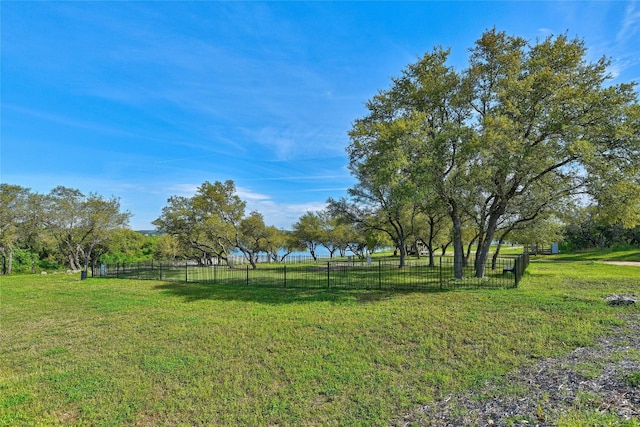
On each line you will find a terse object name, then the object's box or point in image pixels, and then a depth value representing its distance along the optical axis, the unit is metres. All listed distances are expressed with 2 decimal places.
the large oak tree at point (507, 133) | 11.01
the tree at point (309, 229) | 43.78
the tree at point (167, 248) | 37.50
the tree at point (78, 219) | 27.91
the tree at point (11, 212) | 26.36
